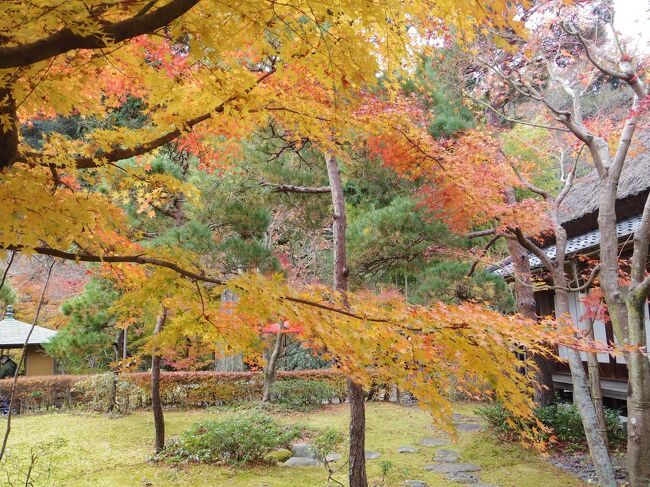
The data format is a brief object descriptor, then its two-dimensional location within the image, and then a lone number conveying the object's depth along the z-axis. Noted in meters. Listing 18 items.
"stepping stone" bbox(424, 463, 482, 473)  6.84
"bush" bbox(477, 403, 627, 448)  7.39
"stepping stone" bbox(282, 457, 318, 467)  7.16
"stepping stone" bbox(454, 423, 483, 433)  9.15
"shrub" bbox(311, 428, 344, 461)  6.36
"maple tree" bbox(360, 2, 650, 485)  4.65
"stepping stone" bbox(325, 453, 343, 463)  7.41
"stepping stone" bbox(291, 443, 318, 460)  7.62
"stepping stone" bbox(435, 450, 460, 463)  7.42
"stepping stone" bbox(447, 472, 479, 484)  6.31
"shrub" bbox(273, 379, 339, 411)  13.19
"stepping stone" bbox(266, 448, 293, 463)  7.29
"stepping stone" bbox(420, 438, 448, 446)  8.49
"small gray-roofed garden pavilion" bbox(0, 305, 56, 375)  13.40
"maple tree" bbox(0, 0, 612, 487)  2.07
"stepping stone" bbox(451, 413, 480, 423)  10.12
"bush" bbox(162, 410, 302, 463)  7.20
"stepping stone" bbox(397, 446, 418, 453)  8.02
